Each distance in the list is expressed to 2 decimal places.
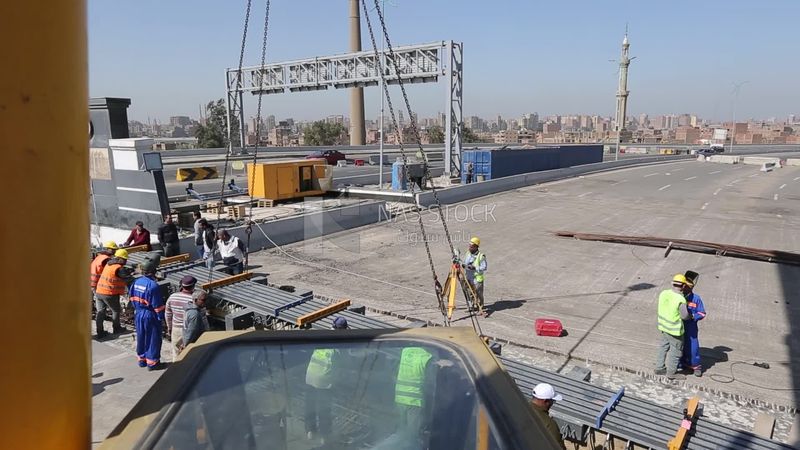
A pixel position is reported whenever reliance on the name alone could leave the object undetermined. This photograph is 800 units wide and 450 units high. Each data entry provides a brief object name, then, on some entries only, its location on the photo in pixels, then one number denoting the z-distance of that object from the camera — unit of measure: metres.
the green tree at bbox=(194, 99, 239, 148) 68.44
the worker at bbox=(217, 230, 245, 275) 10.99
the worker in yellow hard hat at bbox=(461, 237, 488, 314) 9.98
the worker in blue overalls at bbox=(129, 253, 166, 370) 7.15
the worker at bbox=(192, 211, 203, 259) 13.03
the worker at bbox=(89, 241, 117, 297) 8.46
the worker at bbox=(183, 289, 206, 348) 6.35
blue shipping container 30.12
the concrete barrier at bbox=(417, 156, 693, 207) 24.55
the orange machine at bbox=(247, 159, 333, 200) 20.47
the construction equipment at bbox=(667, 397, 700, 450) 4.52
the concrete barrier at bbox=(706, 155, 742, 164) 53.28
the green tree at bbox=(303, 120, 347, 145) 85.38
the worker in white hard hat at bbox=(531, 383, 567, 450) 4.39
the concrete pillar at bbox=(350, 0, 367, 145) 78.25
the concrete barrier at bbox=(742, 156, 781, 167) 50.78
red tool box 9.08
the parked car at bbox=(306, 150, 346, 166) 42.44
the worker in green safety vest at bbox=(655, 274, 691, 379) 7.41
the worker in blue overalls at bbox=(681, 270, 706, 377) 7.55
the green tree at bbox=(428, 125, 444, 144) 93.69
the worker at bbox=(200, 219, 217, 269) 11.95
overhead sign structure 29.11
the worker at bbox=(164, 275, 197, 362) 6.92
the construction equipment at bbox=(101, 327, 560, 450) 1.68
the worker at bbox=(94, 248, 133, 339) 8.27
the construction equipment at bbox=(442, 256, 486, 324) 9.63
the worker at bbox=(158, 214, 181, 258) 12.14
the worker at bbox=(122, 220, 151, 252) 11.91
